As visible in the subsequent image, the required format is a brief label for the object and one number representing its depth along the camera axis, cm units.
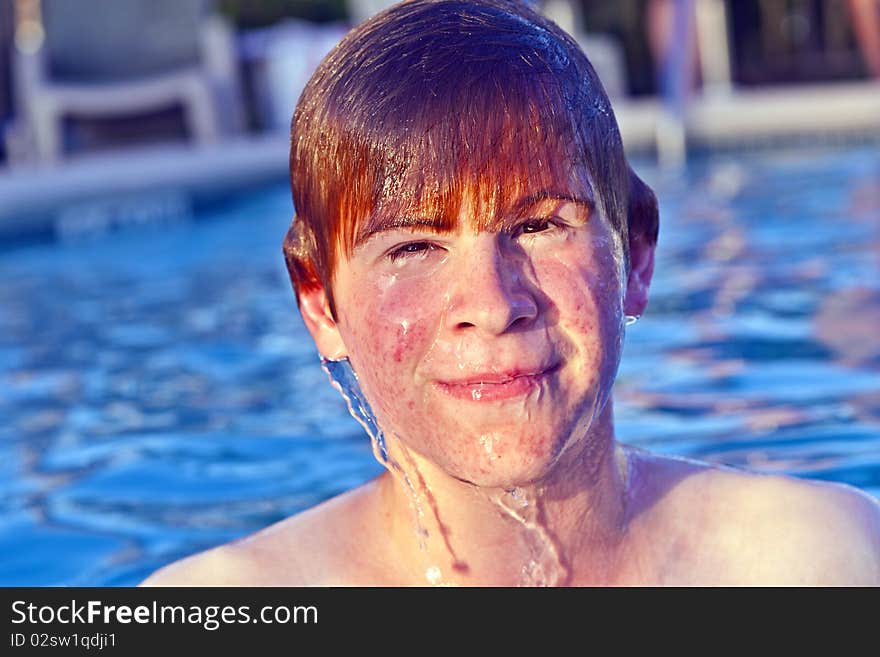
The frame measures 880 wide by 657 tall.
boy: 189
